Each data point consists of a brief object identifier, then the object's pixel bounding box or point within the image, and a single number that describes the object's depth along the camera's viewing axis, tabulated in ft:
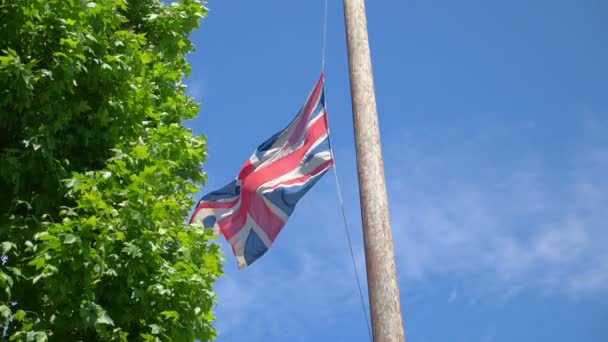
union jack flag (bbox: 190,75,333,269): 42.93
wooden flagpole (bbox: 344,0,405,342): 26.89
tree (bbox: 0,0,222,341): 30.48
